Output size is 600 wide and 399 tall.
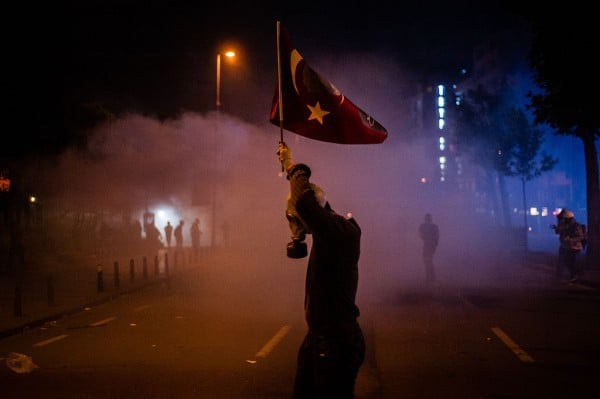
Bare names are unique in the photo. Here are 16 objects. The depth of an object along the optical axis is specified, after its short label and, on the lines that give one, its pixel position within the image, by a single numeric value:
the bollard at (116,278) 13.91
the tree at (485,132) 33.47
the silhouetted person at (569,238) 13.05
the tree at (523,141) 31.97
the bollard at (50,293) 10.86
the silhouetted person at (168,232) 27.96
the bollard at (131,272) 14.98
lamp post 21.81
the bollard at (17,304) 9.66
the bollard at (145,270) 15.77
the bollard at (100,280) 12.94
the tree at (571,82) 13.51
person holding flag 3.02
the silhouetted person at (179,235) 27.17
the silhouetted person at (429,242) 14.55
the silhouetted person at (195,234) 25.31
